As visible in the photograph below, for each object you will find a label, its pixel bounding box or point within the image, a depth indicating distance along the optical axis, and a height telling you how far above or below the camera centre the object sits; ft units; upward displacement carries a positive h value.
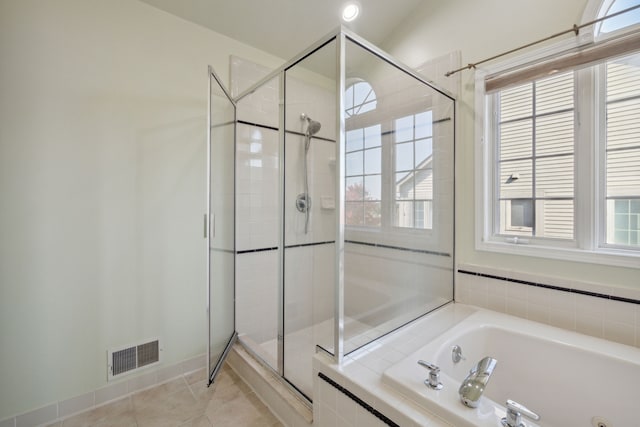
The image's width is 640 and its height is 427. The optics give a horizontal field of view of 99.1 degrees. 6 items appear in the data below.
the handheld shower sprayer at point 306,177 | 5.33 +0.68
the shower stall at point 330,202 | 4.56 +0.20
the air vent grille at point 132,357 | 5.65 -3.17
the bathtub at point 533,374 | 3.37 -2.43
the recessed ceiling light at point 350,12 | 7.00 +5.25
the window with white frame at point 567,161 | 4.68 +1.01
